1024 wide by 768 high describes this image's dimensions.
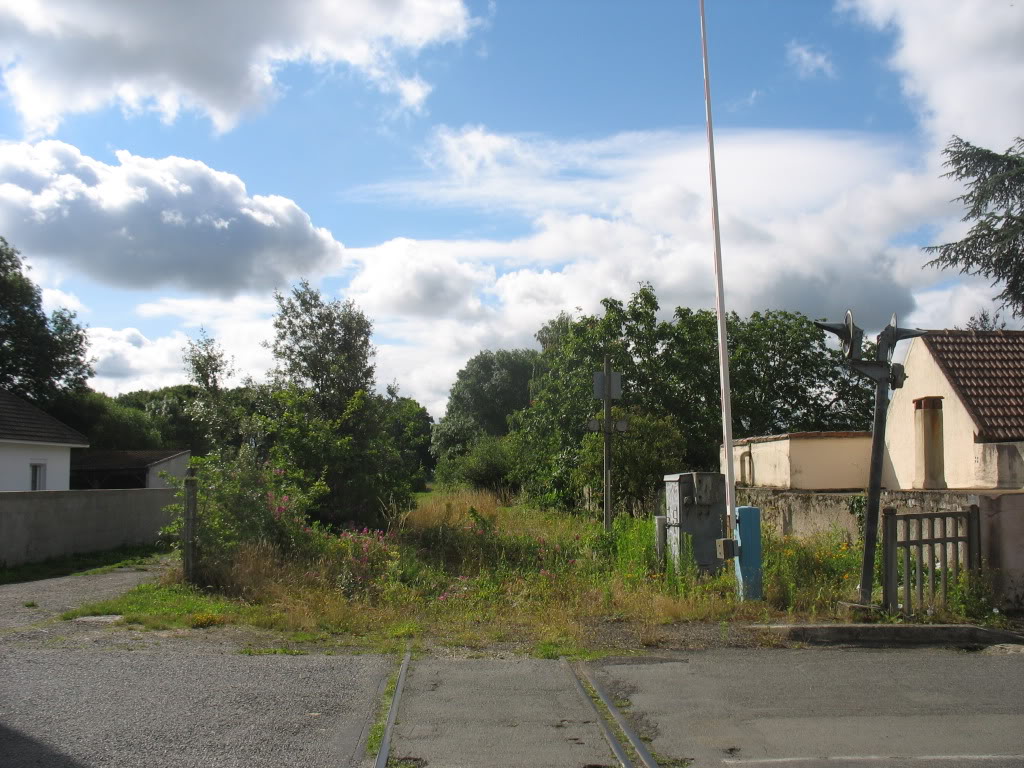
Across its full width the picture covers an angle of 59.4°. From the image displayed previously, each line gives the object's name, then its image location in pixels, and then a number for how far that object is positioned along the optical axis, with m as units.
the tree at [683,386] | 28.58
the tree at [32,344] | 38.03
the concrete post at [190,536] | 11.86
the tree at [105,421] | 41.16
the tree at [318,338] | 24.09
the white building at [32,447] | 27.89
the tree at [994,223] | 27.22
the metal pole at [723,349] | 10.81
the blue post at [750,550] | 10.45
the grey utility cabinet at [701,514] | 11.87
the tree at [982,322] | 41.82
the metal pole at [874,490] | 9.60
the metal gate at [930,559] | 9.47
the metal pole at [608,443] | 16.12
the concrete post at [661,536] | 12.53
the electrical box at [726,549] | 10.18
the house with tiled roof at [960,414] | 16.48
